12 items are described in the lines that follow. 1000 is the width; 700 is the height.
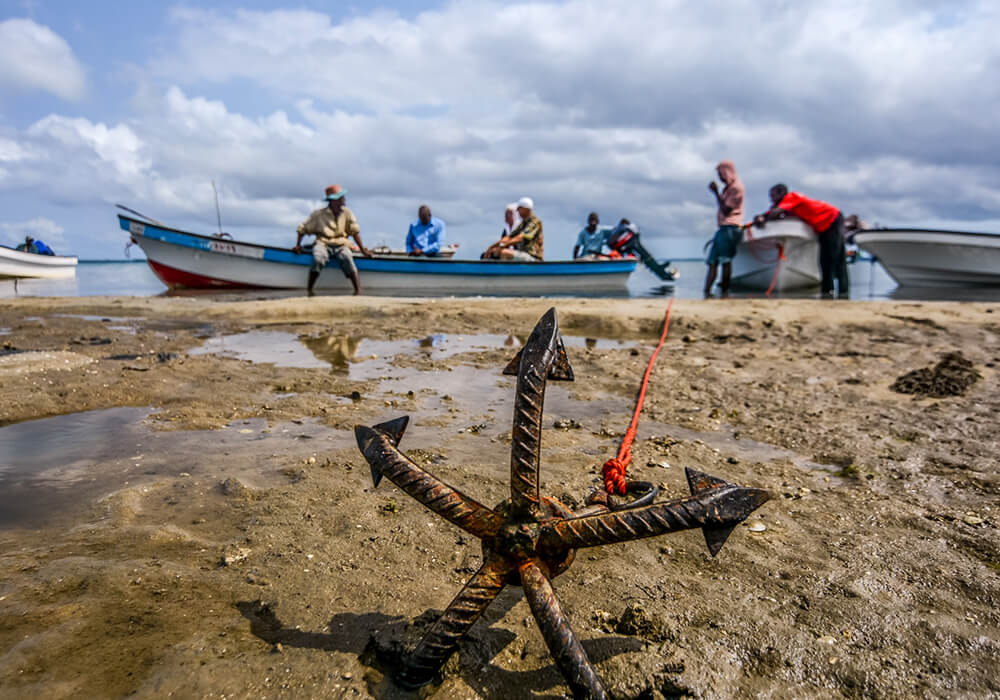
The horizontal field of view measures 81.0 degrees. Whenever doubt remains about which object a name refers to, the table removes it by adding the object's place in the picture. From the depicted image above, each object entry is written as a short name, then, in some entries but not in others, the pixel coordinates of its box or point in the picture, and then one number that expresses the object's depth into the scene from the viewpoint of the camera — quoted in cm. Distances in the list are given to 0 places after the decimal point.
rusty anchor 129
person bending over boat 1323
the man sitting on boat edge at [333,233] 1234
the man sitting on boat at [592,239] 1786
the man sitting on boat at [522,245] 1511
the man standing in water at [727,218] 1221
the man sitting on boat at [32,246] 2458
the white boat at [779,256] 1366
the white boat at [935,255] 1445
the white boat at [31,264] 2245
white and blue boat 1491
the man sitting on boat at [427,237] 1565
